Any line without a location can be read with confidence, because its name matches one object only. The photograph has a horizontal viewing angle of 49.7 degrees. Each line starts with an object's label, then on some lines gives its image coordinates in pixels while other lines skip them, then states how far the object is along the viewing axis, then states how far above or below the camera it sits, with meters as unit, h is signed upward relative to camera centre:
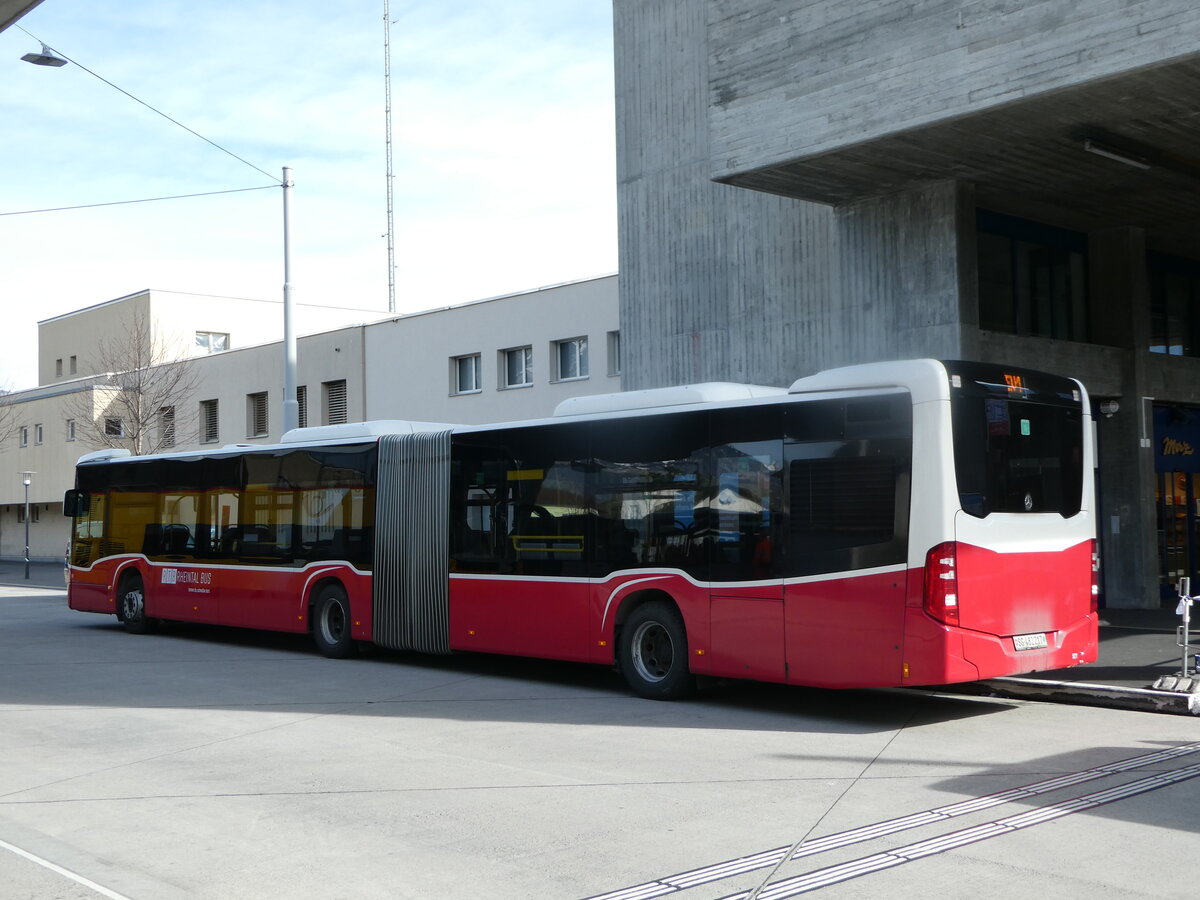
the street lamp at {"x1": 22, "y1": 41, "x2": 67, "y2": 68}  17.47 +6.21
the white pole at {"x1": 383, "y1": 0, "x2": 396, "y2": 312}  53.34 +16.31
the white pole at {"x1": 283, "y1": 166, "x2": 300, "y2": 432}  23.50 +3.26
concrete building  14.09 +4.20
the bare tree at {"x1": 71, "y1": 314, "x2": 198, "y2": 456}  45.03 +4.11
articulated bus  10.61 -0.28
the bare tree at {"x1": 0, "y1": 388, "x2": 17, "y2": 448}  56.06 +4.31
